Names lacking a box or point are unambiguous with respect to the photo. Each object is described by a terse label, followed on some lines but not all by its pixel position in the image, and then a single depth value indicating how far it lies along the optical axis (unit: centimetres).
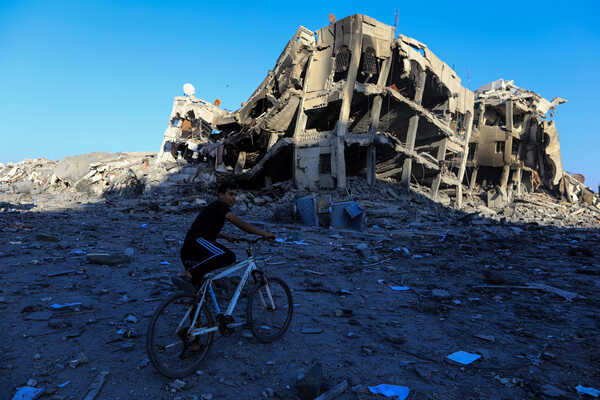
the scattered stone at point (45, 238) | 720
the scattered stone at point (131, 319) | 358
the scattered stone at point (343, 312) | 402
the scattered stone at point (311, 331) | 348
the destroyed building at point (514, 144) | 2964
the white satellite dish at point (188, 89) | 3072
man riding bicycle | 279
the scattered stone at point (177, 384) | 243
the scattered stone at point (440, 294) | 468
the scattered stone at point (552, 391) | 232
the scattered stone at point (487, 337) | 326
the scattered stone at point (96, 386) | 226
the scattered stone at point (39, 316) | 348
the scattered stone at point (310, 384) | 231
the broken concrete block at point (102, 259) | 571
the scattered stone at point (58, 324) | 333
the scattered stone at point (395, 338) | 328
